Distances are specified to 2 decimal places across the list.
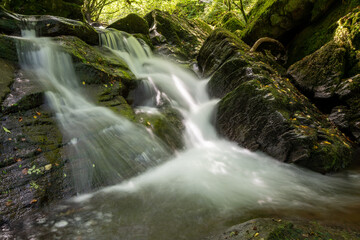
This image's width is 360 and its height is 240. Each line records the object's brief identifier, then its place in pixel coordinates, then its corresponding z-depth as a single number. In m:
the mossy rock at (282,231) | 1.65
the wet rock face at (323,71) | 4.80
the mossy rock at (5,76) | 3.35
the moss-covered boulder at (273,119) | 3.67
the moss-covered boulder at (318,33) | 5.52
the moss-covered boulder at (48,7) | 6.41
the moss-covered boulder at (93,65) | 4.81
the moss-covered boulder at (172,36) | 9.78
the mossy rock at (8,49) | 4.11
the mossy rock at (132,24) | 9.20
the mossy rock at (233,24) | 10.74
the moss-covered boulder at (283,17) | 6.16
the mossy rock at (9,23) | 4.97
